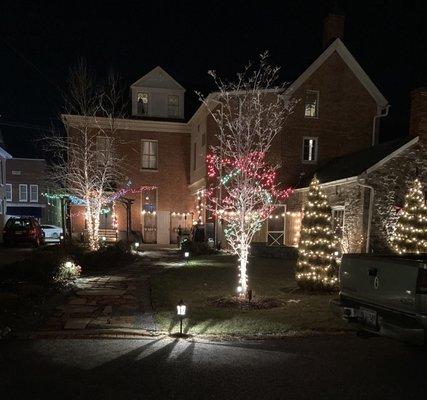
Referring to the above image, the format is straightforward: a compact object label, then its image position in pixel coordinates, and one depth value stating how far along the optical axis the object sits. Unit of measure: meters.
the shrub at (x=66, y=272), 12.29
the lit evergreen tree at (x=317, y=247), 11.44
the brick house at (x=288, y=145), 18.97
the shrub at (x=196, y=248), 21.16
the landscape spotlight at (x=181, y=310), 7.51
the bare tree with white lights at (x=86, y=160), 18.52
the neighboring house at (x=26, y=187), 46.22
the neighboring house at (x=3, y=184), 32.09
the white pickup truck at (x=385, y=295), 5.71
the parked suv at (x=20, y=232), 24.53
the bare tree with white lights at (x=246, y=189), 10.95
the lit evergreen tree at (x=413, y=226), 13.85
